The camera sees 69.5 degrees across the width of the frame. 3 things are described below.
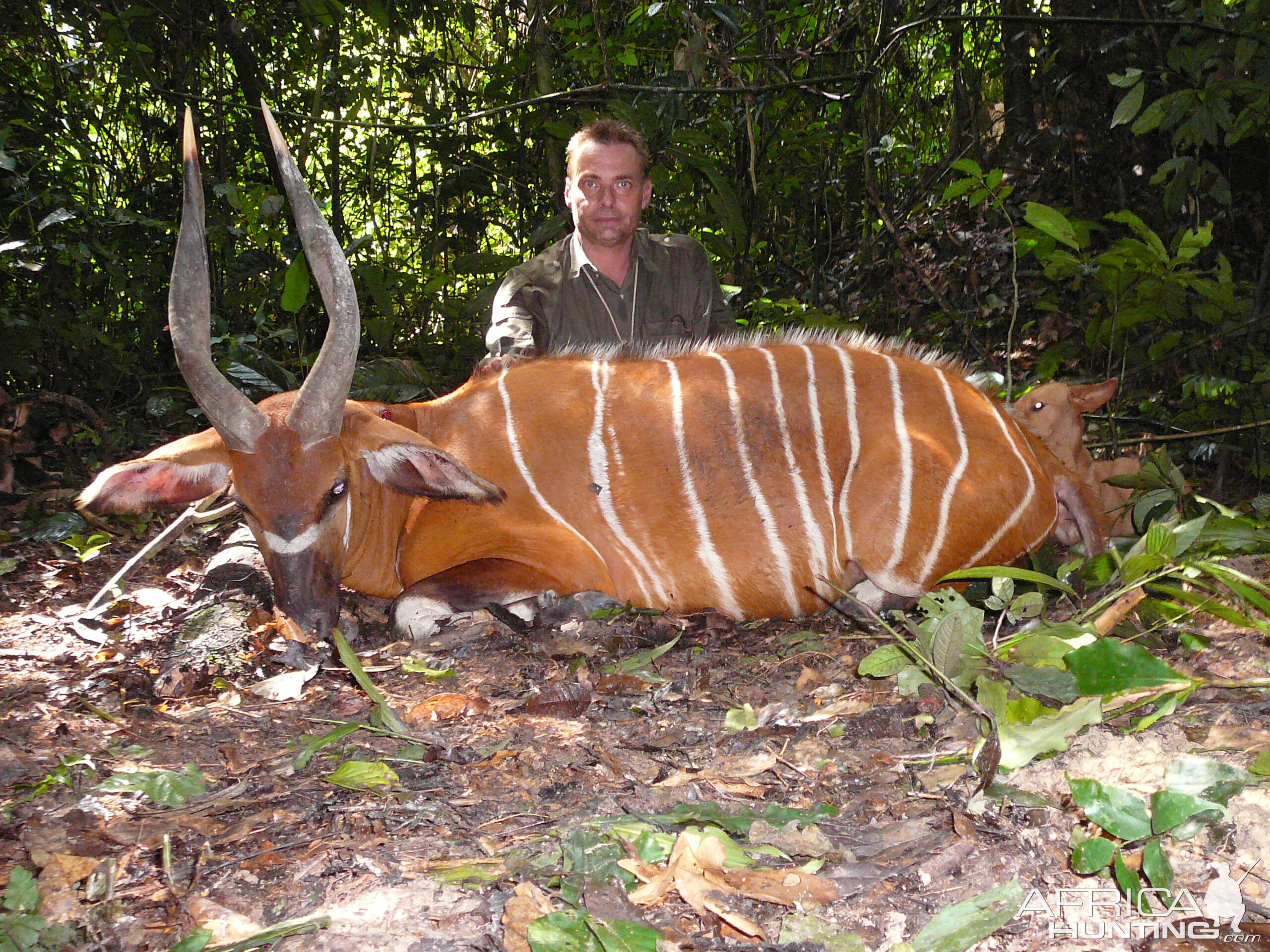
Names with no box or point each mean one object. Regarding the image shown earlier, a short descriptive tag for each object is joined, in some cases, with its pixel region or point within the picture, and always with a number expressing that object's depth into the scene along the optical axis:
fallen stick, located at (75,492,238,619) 3.25
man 4.90
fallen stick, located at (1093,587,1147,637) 2.47
